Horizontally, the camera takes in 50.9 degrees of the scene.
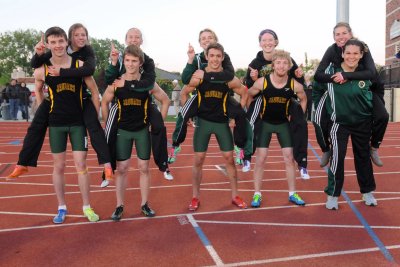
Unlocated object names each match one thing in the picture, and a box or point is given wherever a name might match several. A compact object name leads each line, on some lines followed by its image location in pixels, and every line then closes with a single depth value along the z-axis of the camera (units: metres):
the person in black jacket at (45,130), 4.33
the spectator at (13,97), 19.69
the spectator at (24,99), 19.88
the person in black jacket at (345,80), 4.70
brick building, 35.57
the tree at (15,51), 80.06
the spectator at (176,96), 22.30
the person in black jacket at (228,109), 4.69
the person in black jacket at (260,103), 5.05
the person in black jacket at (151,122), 4.47
